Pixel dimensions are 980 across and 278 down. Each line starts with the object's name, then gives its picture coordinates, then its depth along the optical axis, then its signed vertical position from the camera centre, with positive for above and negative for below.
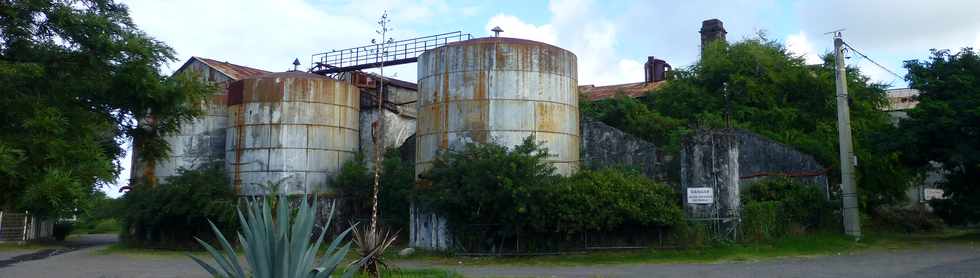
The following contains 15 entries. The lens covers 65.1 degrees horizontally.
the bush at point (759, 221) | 19.41 -0.39
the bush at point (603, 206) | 18.86 +0.00
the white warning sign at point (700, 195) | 19.26 +0.28
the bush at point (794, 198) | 21.09 +0.22
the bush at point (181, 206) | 26.12 +0.02
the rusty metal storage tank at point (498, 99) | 21.36 +3.04
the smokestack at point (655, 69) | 43.62 +7.78
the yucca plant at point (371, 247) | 12.05 -0.64
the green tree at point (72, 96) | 6.98 +1.14
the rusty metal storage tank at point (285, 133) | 27.06 +2.62
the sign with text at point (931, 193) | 32.91 +0.54
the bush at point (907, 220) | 26.62 -0.49
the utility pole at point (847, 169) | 21.39 +1.02
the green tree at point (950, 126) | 19.98 +2.11
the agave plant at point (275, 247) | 7.17 -0.38
